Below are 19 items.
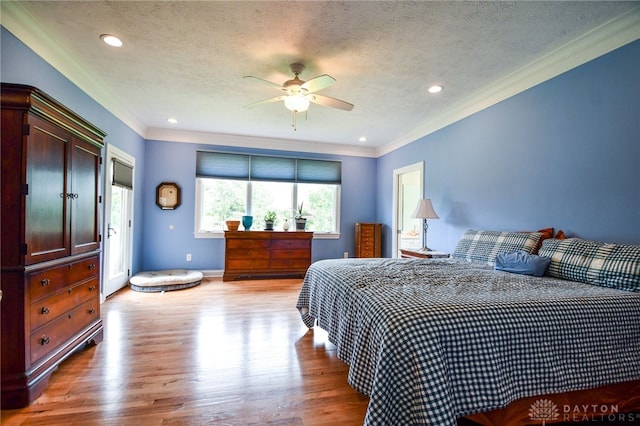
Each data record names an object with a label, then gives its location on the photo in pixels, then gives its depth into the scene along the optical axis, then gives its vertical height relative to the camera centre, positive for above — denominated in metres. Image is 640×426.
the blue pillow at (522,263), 2.20 -0.36
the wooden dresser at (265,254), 4.92 -0.68
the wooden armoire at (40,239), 1.63 -0.16
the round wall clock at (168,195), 5.04 +0.31
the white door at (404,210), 5.32 +0.10
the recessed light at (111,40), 2.34 +1.40
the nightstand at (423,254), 3.68 -0.49
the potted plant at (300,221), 5.44 -0.12
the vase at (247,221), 5.18 -0.12
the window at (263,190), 5.29 +0.46
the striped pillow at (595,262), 1.76 -0.30
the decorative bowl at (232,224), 4.93 -0.17
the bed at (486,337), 1.19 -0.55
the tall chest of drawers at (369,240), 5.67 -0.48
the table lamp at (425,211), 3.89 +0.06
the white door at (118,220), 3.72 -0.10
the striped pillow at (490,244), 2.54 -0.26
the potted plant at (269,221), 5.23 -0.12
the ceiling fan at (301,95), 2.57 +1.11
